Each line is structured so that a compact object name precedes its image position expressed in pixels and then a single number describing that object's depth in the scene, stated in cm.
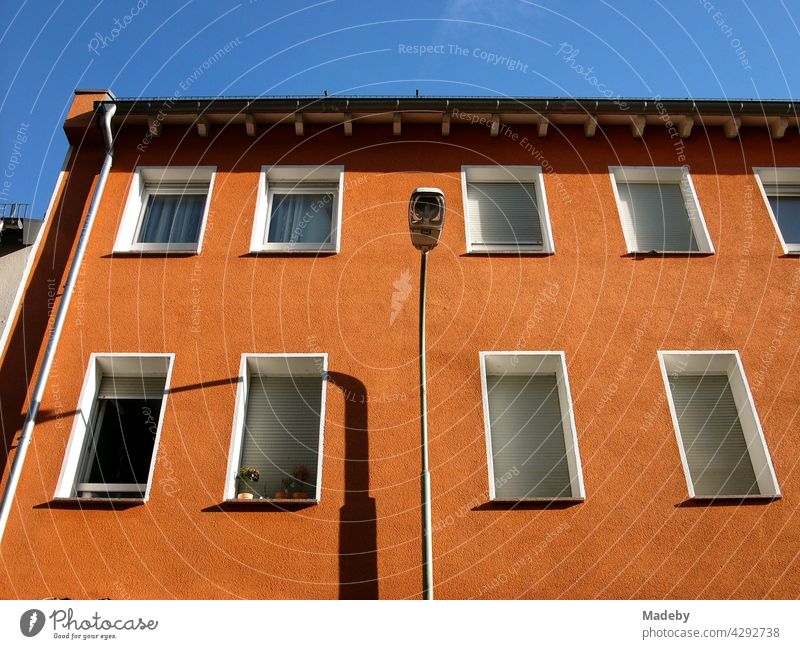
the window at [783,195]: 1175
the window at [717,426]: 906
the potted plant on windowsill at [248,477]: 895
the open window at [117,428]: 903
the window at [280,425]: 907
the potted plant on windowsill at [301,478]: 893
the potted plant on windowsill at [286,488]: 886
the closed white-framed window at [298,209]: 1150
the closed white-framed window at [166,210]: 1148
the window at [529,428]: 908
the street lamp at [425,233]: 819
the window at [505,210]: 1151
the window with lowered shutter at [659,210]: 1146
